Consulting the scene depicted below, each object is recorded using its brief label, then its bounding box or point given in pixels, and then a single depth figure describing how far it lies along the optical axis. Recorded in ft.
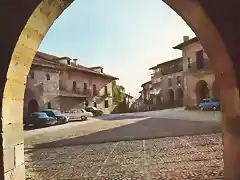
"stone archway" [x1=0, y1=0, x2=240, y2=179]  7.68
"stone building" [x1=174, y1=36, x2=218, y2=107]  88.69
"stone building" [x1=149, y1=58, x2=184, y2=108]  136.15
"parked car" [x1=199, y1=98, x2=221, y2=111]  78.02
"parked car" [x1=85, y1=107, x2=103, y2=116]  105.81
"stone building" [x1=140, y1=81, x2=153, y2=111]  155.75
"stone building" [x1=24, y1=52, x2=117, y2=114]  93.30
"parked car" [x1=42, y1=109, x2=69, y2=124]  74.03
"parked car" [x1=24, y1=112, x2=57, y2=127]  65.00
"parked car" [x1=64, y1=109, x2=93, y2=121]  84.26
